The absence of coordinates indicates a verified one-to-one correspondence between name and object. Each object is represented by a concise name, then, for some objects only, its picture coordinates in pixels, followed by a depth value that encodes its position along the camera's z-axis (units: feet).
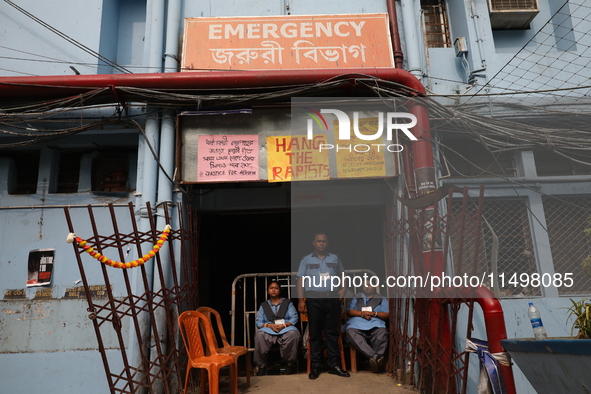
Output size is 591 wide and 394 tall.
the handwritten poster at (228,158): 20.20
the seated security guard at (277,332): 19.74
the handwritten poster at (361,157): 20.33
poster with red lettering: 20.24
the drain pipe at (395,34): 21.62
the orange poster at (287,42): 21.44
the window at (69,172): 23.40
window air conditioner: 22.57
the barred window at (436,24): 23.95
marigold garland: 13.89
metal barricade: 21.70
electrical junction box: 22.17
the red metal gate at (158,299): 15.98
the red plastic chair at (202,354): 15.26
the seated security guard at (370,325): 19.69
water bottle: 11.69
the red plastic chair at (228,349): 17.11
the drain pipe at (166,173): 18.57
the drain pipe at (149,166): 18.65
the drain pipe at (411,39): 21.49
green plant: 11.09
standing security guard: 19.15
